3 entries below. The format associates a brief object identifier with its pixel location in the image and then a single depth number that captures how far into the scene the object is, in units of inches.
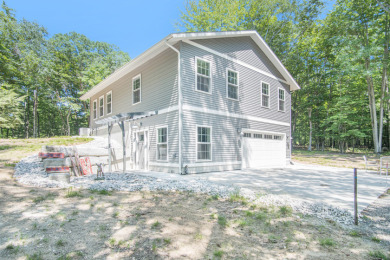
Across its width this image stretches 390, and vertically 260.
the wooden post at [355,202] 143.3
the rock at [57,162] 289.4
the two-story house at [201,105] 334.3
